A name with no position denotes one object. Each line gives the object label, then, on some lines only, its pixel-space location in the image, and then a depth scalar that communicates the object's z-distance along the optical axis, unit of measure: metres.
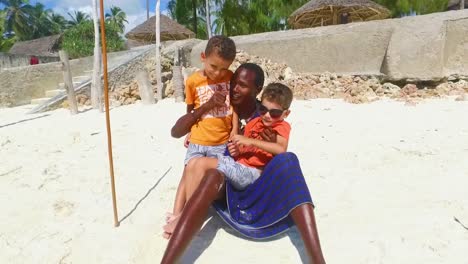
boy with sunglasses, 1.90
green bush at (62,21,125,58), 15.74
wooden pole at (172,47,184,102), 6.98
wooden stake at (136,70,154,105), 6.91
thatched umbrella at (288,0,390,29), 10.69
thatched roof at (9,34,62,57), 22.16
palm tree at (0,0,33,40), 31.69
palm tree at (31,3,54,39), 33.49
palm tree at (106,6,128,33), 30.31
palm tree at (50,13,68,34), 35.50
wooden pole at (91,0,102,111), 6.98
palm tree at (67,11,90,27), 36.31
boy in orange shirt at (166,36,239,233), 2.12
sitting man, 1.73
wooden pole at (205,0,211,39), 18.01
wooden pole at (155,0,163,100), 7.64
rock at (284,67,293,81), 7.16
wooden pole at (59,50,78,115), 6.64
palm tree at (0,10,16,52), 23.19
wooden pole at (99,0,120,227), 2.17
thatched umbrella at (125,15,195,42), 14.66
